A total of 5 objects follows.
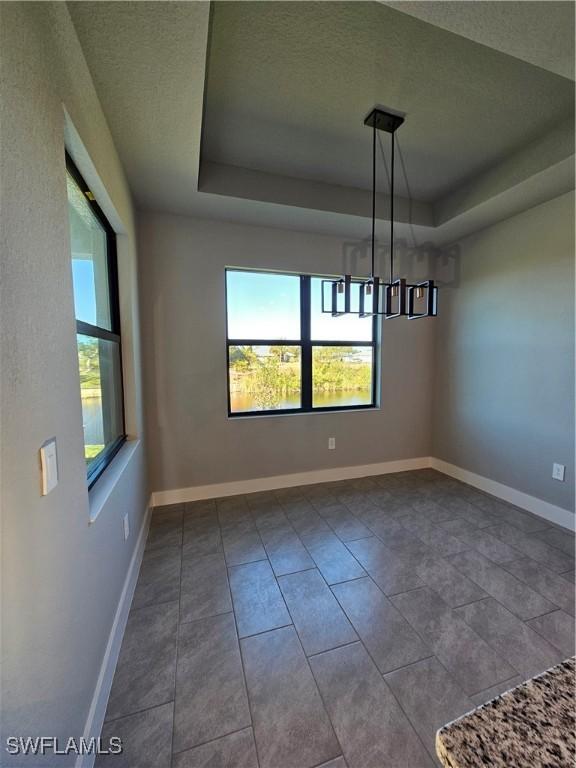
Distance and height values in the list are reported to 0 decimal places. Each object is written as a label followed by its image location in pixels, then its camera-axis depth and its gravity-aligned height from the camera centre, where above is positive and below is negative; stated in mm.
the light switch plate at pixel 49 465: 861 -279
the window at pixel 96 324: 1495 +239
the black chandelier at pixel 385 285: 1966 +478
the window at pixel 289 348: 3148 +160
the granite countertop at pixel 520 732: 374 -476
